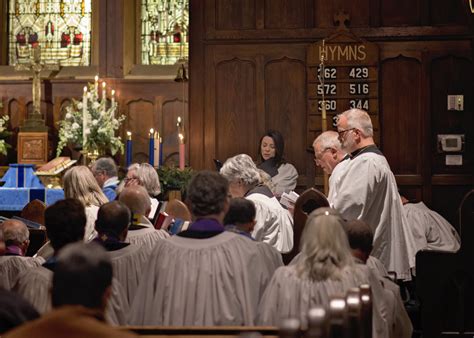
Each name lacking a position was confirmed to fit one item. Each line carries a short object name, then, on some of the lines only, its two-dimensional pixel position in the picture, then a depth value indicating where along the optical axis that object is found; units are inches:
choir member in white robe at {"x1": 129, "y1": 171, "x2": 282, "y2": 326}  200.5
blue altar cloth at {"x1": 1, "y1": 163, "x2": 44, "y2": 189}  498.6
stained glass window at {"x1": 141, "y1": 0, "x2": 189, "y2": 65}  632.4
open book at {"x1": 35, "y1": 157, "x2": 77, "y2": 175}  499.5
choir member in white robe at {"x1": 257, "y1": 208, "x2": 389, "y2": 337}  190.7
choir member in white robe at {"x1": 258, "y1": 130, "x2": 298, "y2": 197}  409.4
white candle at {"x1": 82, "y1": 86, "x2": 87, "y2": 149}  506.0
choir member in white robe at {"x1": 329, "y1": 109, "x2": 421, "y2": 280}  290.7
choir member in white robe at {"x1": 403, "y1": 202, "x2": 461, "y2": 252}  377.4
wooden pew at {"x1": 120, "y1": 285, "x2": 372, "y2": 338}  110.9
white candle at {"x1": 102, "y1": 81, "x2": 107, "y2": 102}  535.8
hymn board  438.3
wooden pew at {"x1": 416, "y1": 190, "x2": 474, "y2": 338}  342.0
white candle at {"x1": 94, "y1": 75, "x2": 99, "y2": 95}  539.4
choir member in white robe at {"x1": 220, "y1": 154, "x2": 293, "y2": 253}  291.6
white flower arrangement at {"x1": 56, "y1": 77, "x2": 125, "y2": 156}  520.7
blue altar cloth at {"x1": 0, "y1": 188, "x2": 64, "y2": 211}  470.5
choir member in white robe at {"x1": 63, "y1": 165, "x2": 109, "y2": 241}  289.6
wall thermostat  429.7
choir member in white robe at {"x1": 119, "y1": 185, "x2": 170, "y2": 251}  256.1
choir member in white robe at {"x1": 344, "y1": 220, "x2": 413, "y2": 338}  223.9
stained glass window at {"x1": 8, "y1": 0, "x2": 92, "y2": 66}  639.1
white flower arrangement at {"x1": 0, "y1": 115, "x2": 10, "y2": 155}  565.6
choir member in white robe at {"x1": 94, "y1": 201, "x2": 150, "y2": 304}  226.4
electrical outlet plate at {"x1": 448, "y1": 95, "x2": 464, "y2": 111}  433.3
